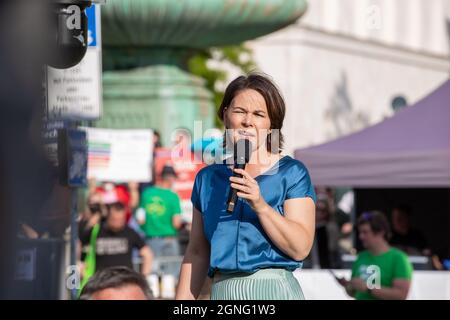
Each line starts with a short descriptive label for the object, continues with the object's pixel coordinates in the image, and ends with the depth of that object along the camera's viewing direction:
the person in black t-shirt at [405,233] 14.21
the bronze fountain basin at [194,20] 16.47
